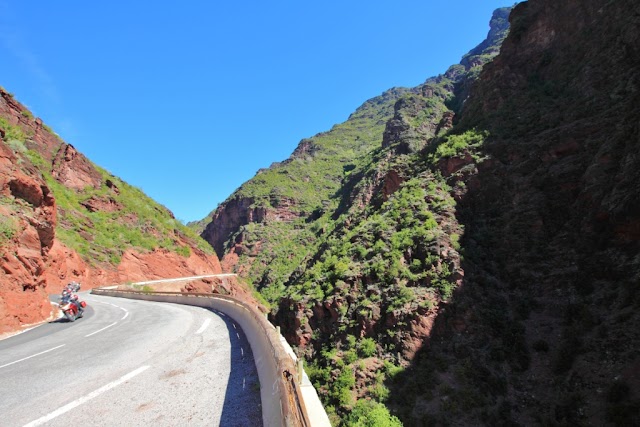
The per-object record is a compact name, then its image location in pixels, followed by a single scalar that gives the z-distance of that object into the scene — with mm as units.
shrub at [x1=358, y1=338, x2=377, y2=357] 22094
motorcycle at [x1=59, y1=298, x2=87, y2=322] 15391
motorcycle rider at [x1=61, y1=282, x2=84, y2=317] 16078
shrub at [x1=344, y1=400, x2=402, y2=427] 17828
